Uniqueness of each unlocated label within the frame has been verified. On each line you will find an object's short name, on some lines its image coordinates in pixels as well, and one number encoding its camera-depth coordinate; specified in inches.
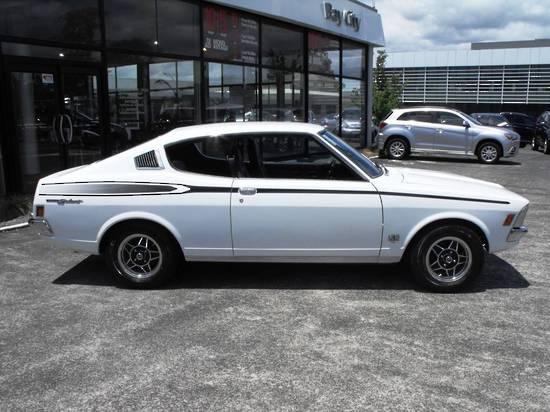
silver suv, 681.6
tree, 1036.5
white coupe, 198.8
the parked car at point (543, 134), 816.9
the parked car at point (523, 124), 999.6
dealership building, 360.8
